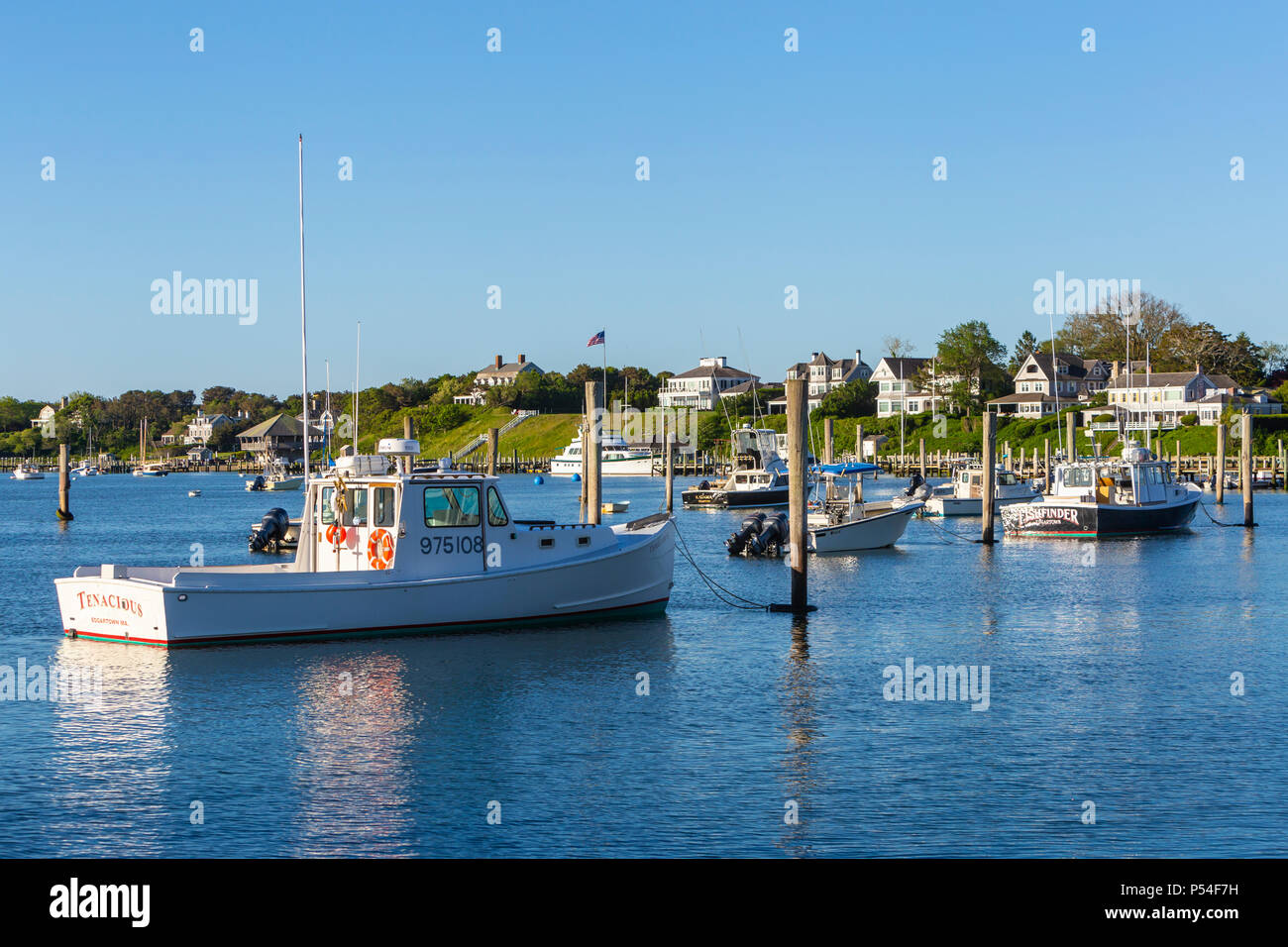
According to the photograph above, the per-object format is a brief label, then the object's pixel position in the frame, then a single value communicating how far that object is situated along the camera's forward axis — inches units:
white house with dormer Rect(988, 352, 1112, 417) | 5319.9
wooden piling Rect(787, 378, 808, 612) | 1017.5
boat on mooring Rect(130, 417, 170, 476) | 7219.5
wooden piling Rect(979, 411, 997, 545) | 1737.2
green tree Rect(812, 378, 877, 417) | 5979.3
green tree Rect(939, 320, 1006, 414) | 5738.2
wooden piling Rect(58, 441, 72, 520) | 2532.0
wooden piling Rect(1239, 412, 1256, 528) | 2131.3
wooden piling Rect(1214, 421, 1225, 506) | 2539.4
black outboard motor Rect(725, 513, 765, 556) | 1701.5
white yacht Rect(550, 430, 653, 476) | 5551.2
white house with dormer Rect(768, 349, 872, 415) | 6811.0
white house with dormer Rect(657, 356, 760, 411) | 7155.5
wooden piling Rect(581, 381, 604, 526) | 1334.2
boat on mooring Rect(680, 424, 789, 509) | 2763.3
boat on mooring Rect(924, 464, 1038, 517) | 2492.6
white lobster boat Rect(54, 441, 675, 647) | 864.9
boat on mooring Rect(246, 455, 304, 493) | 4522.6
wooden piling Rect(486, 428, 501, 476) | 1663.6
